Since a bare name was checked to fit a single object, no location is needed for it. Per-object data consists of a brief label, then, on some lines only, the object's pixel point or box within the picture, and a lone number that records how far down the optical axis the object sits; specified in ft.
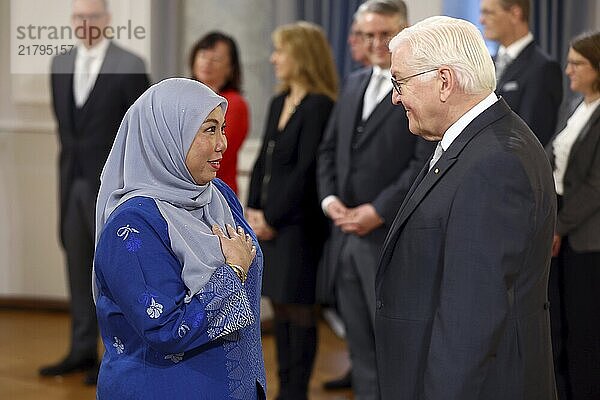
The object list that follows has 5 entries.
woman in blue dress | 10.29
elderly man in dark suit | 10.24
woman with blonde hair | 19.34
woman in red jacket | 20.34
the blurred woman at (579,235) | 17.42
